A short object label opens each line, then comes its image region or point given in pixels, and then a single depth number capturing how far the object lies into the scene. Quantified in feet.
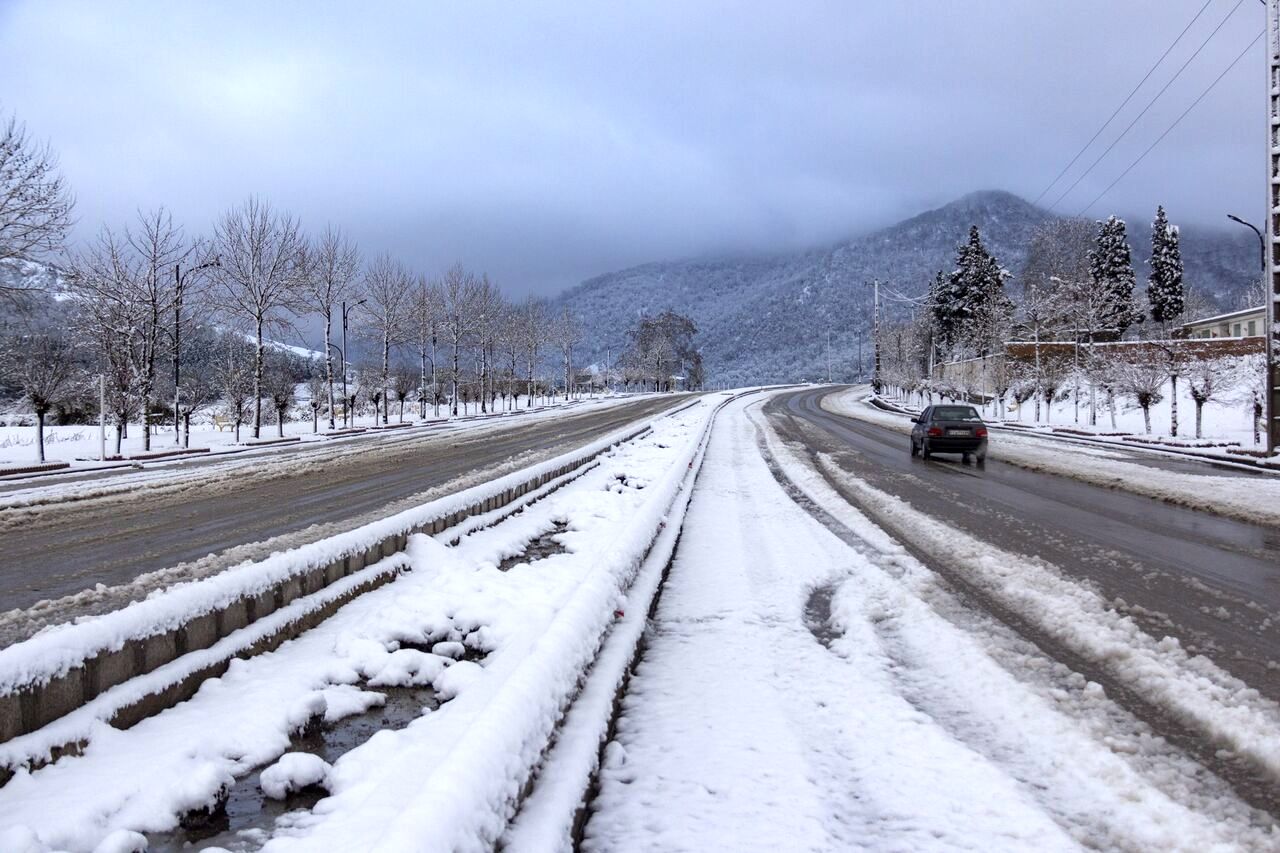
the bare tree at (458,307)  212.64
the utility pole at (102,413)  75.01
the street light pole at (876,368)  227.40
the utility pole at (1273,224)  63.77
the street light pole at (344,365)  148.05
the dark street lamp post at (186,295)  104.41
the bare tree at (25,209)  75.72
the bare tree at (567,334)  293.43
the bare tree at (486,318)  224.12
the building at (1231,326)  221.87
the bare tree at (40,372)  82.48
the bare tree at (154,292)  106.73
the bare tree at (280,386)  126.65
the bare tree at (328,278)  154.61
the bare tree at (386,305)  181.37
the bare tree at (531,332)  262.80
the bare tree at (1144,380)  104.68
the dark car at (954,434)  63.46
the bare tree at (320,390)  207.12
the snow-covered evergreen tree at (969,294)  201.77
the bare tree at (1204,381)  97.40
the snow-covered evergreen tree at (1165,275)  247.29
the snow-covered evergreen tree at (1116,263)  215.55
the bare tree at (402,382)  195.21
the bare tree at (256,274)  131.03
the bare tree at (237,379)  126.59
